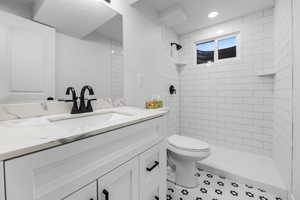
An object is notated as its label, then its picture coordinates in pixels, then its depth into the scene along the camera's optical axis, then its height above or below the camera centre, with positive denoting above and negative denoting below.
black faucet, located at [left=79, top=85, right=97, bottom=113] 1.02 -0.03
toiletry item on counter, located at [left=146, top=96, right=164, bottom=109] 1.60 -0.08
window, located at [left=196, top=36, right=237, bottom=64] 2.25 +0.84
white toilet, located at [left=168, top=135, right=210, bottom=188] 1.34 -0.58
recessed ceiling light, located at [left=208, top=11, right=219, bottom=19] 2.00 +1.24
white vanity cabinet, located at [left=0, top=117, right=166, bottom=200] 0.38 -0.27
